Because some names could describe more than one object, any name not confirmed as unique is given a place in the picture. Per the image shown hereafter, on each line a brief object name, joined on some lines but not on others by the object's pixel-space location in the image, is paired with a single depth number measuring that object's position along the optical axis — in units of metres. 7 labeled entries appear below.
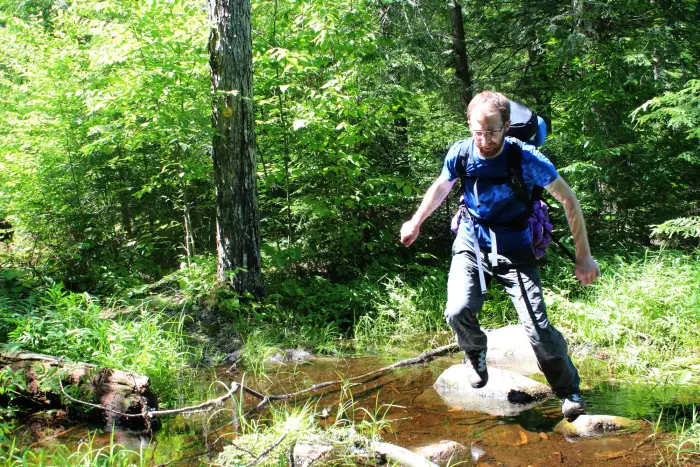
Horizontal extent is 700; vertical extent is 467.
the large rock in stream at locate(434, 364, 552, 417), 4.33
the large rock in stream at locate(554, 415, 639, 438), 3.68
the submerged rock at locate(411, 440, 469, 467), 3.33
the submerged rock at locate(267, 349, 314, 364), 5.79
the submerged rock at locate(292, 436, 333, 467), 3.13
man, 3.41
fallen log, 4.17
